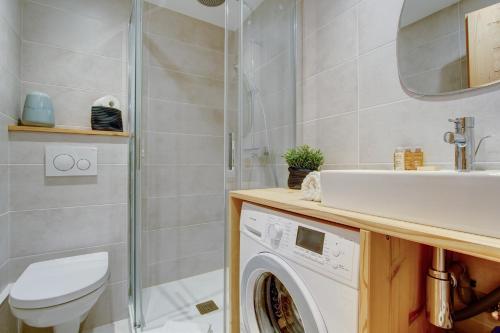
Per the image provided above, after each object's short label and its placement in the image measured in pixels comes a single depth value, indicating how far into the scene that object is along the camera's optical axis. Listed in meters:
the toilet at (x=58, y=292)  1.04
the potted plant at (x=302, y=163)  1.11
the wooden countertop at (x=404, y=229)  0.36
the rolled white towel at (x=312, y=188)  0.79
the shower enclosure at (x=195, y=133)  1.21
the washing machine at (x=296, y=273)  0.57
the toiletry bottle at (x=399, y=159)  0.83
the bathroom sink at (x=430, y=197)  0.39
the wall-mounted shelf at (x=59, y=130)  1.38
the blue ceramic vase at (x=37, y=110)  1.39
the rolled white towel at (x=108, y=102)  1.59
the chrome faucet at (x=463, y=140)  0.61
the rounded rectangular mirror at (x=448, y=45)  0.70
